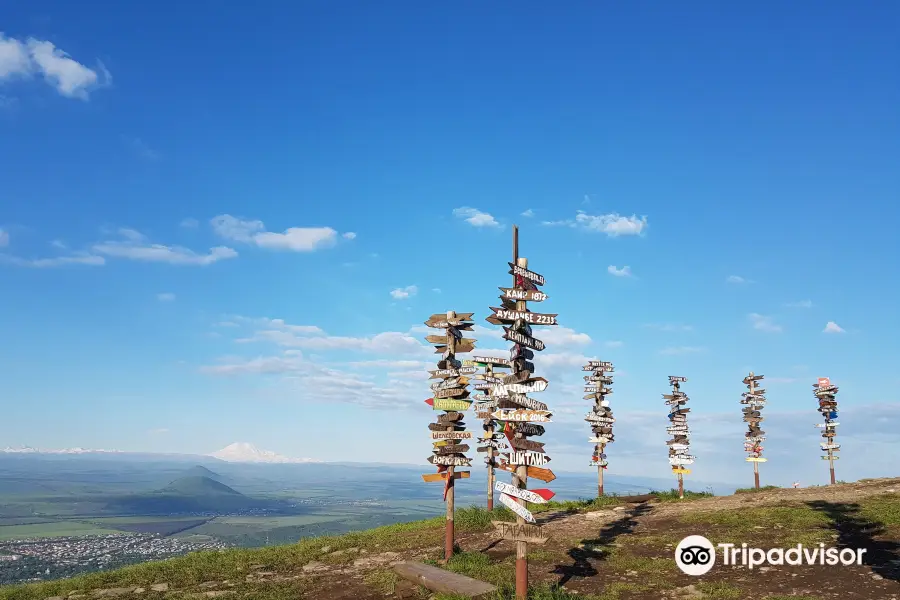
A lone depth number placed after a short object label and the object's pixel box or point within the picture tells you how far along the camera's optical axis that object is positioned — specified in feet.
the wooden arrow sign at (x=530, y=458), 44.70
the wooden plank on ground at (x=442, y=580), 43.75
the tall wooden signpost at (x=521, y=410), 44.29
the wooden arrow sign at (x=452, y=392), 66.39
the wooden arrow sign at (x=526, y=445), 45.29
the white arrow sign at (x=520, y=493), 44.04
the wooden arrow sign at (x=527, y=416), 45.60
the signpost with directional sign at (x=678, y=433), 110.93
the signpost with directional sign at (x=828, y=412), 132.57
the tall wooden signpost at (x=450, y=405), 66.23
